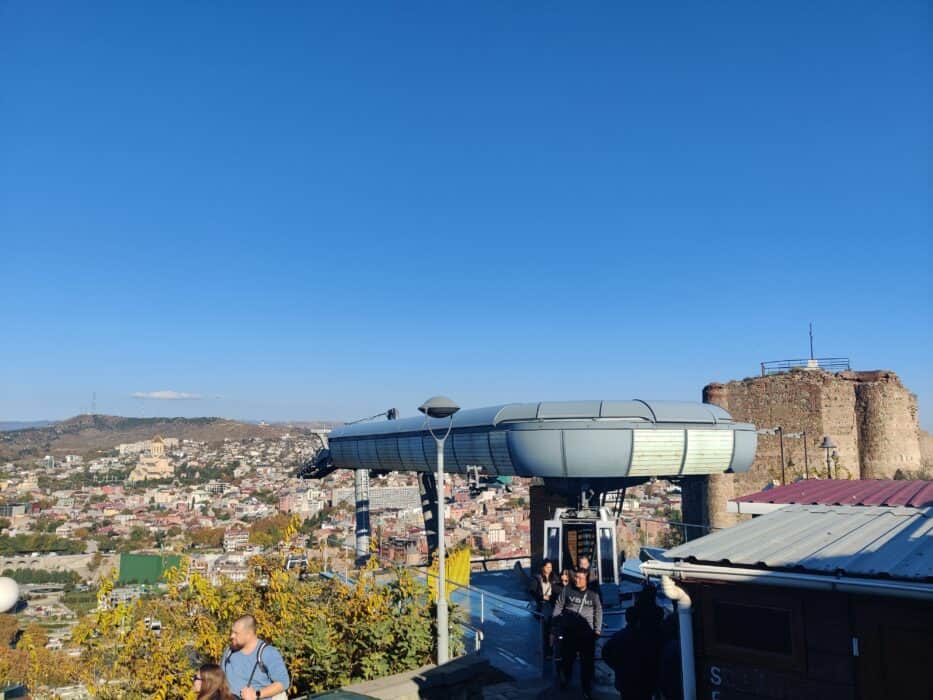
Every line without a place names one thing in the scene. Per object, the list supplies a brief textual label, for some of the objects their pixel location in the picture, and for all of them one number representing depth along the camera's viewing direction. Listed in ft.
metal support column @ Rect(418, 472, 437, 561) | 80.69
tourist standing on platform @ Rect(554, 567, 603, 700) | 23.76
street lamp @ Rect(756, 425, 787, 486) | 109.09
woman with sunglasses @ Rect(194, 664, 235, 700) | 14.27
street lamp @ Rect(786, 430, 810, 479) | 105.91
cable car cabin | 44.47
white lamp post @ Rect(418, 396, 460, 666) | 25.28
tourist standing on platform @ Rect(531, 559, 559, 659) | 28.17
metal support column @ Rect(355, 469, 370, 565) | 91.16
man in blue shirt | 16.70
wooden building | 16.70
